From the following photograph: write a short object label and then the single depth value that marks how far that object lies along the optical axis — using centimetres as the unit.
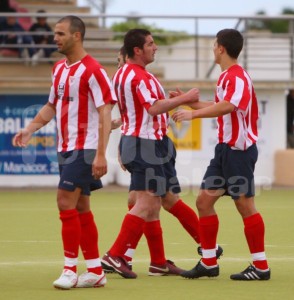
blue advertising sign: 4462
